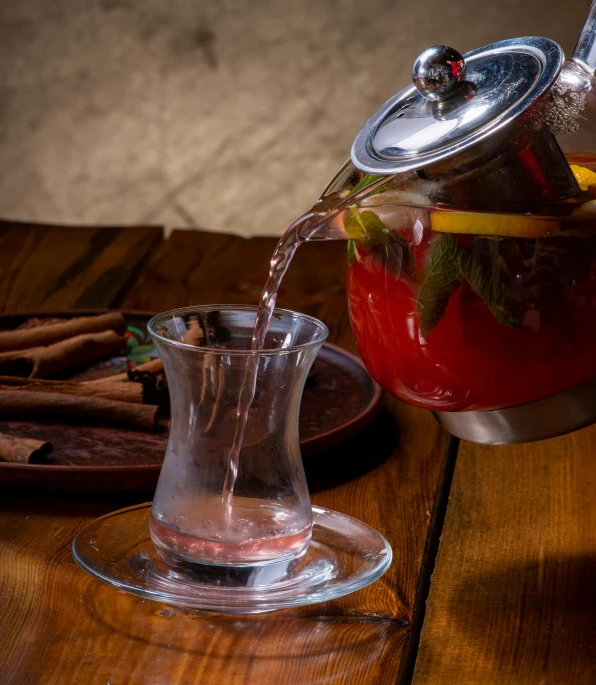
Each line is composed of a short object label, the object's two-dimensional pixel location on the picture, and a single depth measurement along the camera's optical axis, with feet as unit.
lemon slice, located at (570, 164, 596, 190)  2.38
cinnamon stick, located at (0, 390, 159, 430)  2.93
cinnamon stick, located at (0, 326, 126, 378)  3.17
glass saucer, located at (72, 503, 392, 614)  2.36
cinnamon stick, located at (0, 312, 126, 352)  3.27
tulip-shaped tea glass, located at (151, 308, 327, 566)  2.42
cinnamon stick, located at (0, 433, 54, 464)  2.71
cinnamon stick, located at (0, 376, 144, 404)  3.01
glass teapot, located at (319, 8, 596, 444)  2.32
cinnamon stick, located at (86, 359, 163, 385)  3.10
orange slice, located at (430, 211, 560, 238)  2.31
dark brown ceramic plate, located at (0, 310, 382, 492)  2.65
